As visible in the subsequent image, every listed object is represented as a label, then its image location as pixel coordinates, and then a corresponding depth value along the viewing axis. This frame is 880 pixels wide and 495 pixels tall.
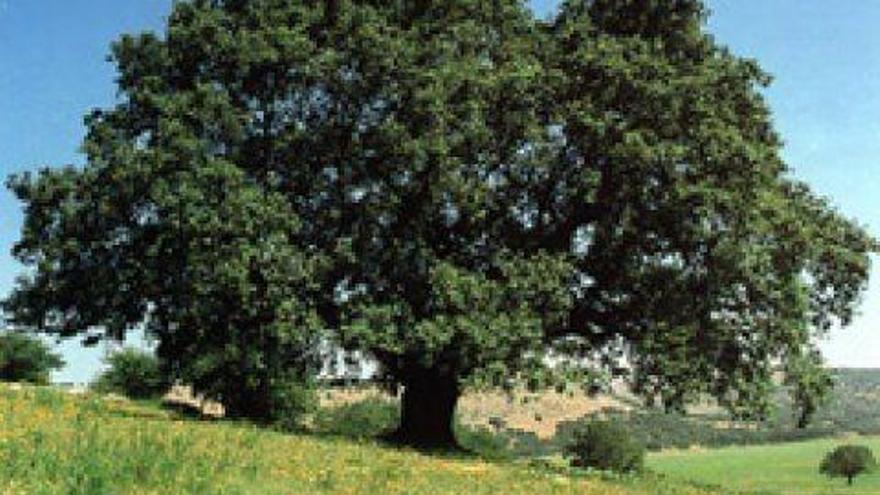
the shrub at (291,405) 39.84
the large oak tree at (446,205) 36.56
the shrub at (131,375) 97.00
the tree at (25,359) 93.81
